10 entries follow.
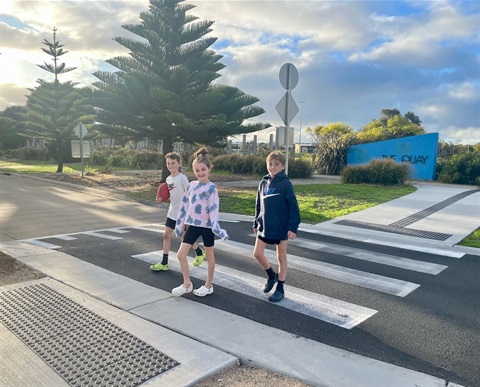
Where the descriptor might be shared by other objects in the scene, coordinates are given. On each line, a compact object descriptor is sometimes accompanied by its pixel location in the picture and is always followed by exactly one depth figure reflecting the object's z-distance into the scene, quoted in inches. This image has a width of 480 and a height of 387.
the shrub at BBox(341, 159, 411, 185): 671.1
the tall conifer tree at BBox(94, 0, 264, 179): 671.8
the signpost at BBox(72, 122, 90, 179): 817.9
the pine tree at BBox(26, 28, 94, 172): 1088.8
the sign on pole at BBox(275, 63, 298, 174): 354.0
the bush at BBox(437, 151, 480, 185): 759.7
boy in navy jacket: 169.3
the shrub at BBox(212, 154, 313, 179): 843.4
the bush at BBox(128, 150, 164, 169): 1153.4
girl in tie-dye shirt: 173.0
